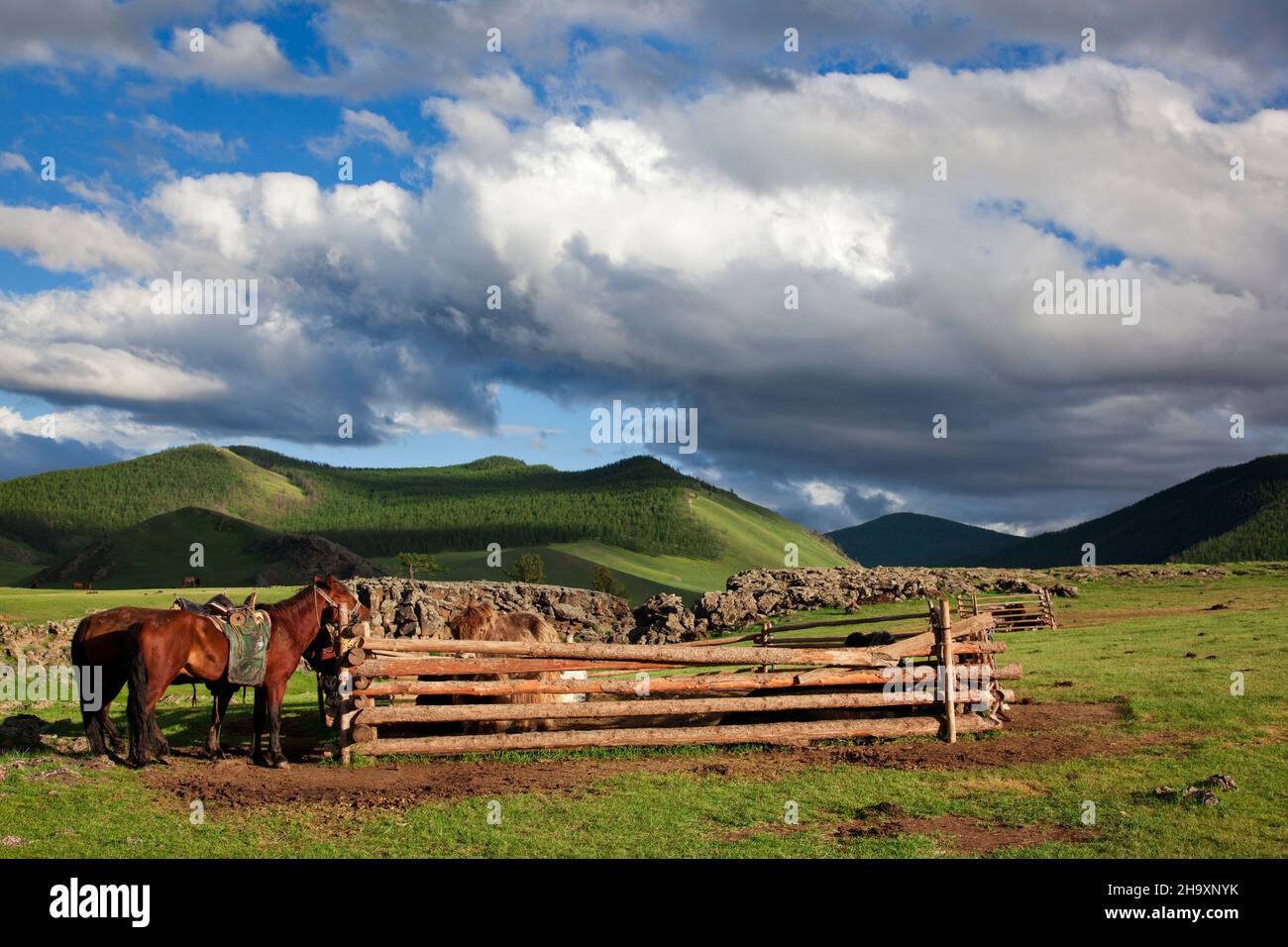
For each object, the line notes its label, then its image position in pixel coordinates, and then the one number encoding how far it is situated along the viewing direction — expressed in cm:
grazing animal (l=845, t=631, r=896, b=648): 1634
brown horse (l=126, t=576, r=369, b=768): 1195
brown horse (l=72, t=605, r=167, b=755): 1230
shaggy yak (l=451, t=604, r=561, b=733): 1431
